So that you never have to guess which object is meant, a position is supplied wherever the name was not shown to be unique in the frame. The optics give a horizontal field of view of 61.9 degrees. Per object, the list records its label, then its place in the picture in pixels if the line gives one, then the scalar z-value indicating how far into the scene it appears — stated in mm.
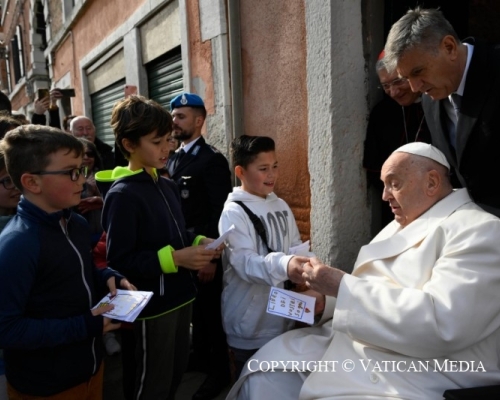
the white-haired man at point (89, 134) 4457
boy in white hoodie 2287
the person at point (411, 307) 1559
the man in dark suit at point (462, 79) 1827
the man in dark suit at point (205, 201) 3021
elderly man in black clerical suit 2297
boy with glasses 1535
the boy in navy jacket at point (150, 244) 2016
